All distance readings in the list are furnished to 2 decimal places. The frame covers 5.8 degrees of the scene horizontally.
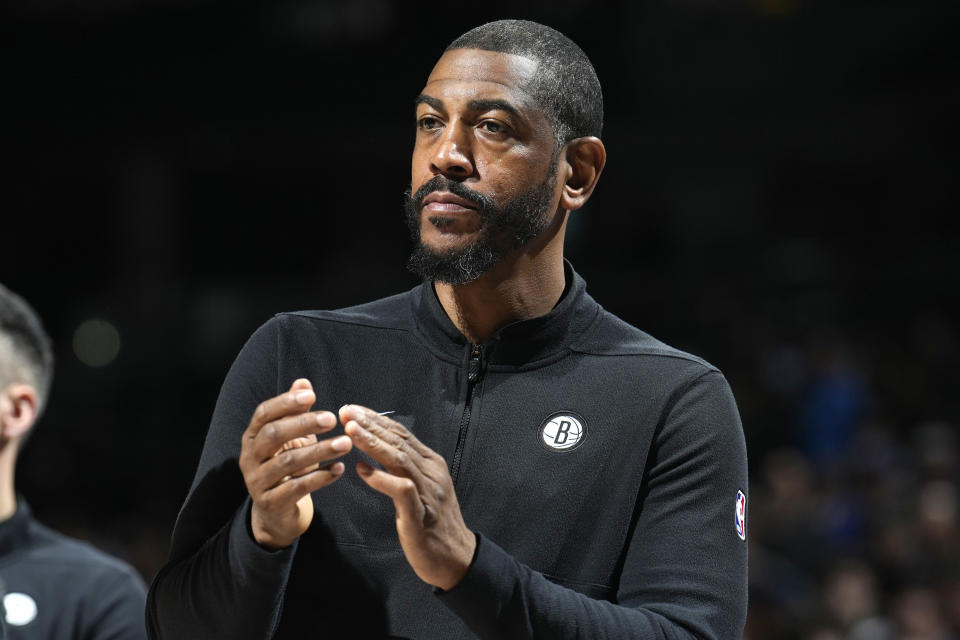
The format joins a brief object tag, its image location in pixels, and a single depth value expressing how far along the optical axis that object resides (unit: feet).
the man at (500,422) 26.11
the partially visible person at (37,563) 27.61
